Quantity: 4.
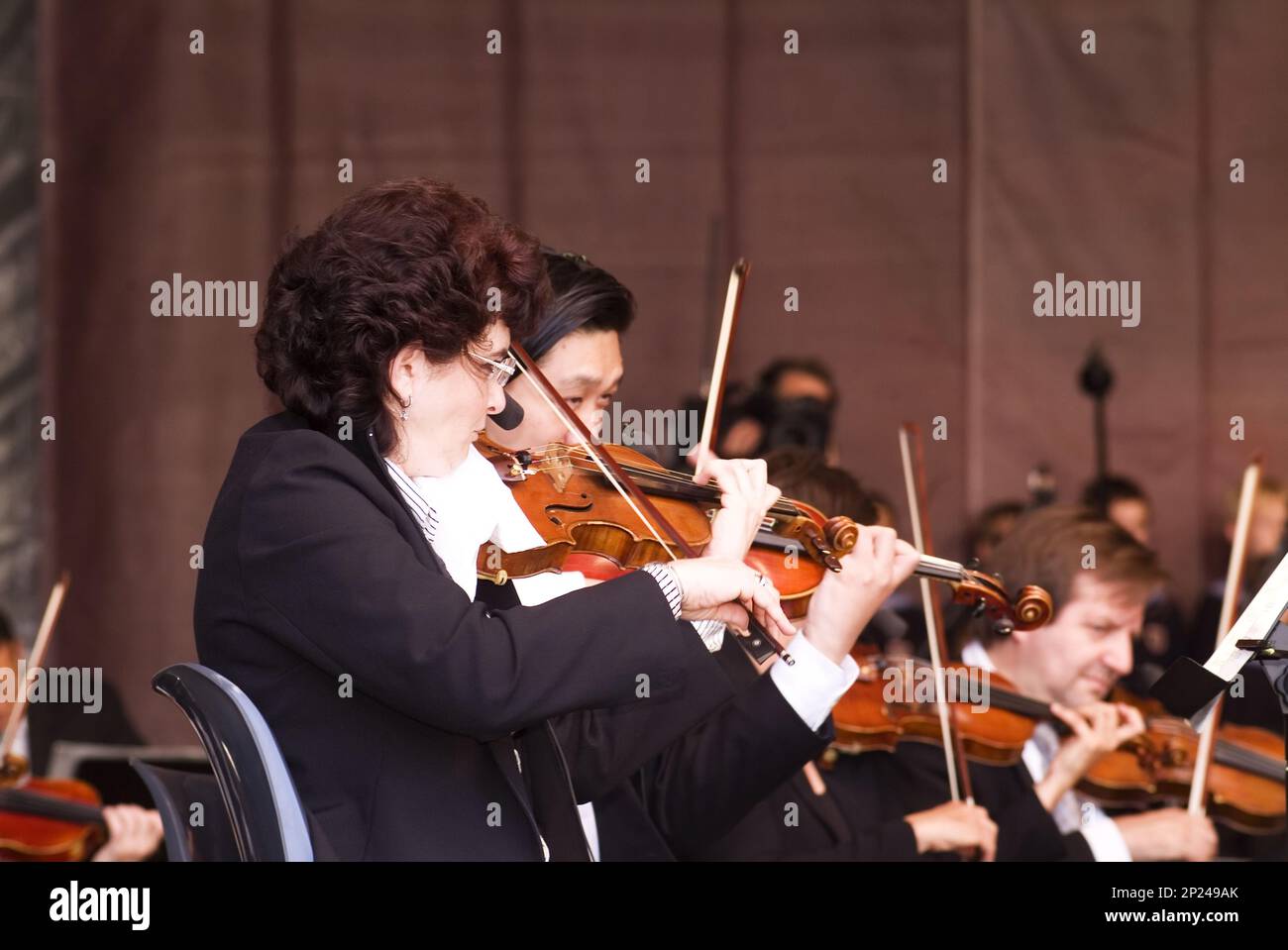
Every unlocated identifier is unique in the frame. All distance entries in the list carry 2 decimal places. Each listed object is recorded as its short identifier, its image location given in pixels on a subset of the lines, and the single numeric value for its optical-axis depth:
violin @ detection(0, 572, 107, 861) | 5.73
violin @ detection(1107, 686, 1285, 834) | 5.57
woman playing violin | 2.78
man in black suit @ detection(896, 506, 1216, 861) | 5.27
